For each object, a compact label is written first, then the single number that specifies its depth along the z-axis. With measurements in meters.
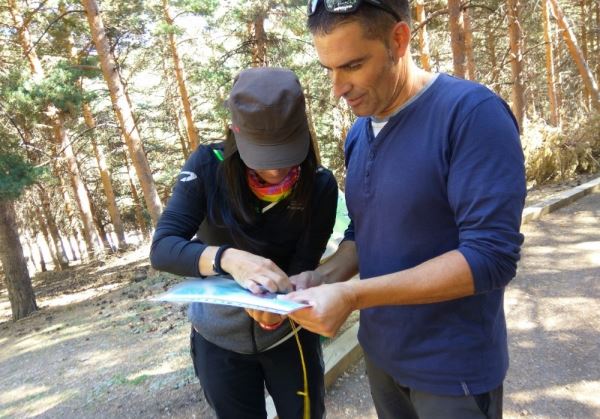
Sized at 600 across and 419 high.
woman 1.47
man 1.11
